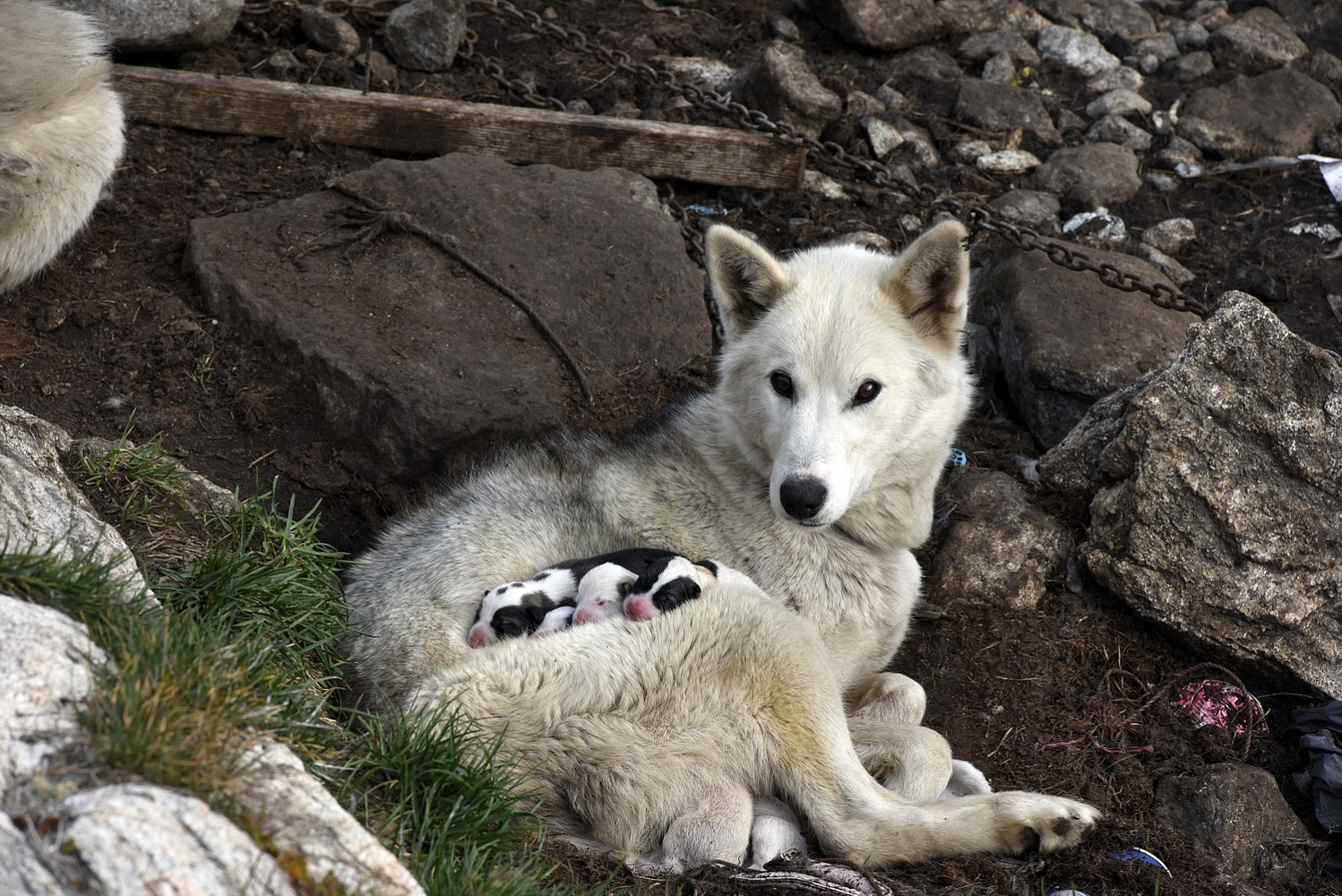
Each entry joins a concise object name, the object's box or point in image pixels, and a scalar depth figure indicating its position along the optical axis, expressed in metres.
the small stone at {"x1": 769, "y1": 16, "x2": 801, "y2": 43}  18.67
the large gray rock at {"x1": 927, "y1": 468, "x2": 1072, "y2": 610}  10.61
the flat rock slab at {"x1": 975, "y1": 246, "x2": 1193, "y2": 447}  12.15
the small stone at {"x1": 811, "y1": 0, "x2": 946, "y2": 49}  18.22
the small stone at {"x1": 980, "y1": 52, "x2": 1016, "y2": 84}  18.22
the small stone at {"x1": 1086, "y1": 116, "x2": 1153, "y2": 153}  17.09
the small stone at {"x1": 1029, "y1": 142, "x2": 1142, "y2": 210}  16.12
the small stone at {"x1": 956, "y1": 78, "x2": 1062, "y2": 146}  17.31
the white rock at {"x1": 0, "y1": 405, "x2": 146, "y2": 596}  6.61
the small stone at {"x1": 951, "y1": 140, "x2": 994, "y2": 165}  16.75
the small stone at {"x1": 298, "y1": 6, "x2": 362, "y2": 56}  16.02
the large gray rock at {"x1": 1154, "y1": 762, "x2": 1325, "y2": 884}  8.22
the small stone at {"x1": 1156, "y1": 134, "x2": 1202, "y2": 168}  16.78
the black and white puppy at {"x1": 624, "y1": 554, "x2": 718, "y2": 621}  7.65
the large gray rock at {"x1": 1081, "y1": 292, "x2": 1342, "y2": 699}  9.48
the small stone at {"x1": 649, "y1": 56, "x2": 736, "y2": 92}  17.31
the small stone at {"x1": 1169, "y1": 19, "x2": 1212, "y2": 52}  18.89
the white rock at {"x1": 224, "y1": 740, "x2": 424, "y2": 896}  5.02
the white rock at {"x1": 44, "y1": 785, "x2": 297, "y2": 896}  4.40
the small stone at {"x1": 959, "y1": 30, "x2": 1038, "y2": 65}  18.53
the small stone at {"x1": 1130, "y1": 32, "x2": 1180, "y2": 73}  18.75
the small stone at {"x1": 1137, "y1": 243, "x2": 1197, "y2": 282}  14.62
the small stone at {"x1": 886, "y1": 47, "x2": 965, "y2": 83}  18.05
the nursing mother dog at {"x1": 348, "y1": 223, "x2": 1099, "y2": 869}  7.18
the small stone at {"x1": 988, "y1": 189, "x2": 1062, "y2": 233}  15.59
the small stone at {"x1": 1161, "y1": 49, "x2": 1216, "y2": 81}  18.41
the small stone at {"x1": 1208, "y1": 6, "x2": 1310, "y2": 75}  18.44
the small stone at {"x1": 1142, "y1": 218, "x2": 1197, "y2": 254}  15.36
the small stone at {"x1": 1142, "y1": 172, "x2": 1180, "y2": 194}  16.52
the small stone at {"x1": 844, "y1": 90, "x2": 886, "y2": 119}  16.80
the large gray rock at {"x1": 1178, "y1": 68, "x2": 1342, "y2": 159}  16.92
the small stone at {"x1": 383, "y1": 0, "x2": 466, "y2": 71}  16.22
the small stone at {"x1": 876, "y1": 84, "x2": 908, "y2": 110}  17.31
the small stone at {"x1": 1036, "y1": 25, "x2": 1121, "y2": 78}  18.53
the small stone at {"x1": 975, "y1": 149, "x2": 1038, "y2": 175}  16.59
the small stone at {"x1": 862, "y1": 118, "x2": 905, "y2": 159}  16.33
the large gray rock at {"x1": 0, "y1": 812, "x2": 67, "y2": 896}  4.22
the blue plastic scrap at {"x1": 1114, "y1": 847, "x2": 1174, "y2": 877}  7.47
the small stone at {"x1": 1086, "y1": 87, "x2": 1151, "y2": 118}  17.61
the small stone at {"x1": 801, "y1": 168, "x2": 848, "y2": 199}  15.92
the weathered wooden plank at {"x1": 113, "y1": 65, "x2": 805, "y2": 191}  13.96
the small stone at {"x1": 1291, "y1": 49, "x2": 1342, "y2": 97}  17.97
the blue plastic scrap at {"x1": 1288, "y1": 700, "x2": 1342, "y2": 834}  8.45
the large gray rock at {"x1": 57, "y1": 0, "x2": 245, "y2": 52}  14.03
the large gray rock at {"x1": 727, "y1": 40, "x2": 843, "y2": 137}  16.09
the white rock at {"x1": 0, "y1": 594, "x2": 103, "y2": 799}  4.86
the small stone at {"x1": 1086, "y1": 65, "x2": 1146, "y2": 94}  18.16
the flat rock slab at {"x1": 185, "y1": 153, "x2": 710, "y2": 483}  10.53
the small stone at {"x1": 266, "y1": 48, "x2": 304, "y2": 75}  15.64
